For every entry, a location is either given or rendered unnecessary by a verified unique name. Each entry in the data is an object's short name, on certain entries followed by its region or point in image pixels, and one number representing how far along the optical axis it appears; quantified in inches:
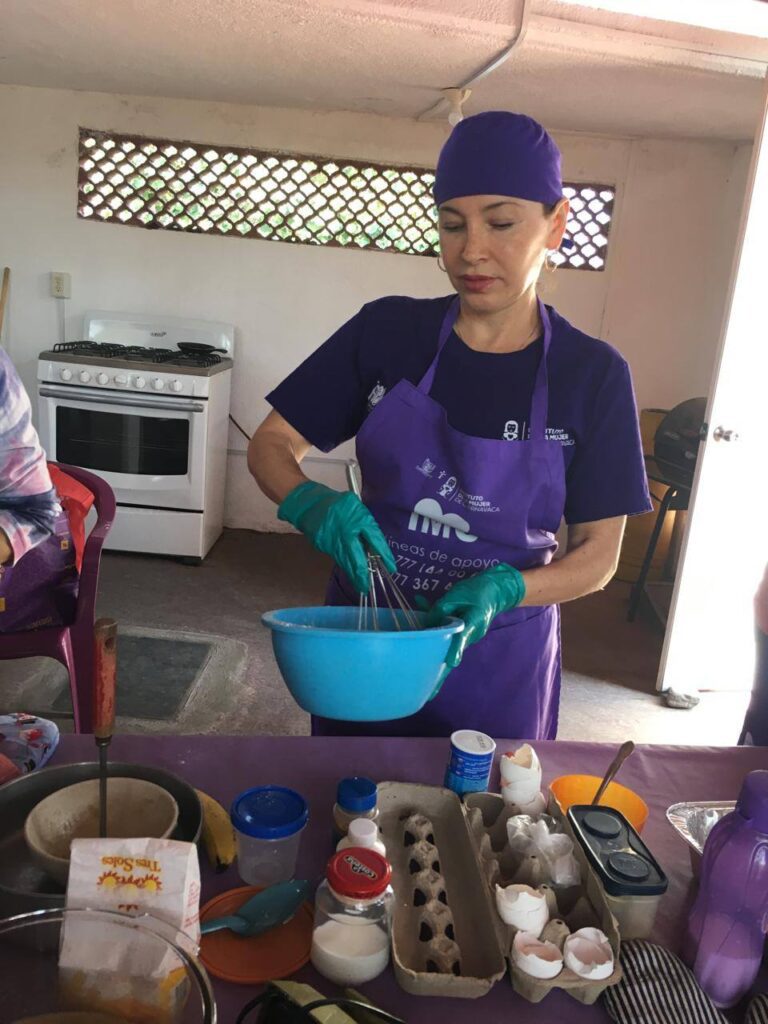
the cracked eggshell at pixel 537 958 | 27.8
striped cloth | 27.4
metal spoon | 37.5
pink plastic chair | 75.4
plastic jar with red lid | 27.9
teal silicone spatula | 29.0
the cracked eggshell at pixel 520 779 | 36.4
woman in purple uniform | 45.3
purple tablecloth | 35.5
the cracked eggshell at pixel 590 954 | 27.9
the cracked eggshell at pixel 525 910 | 29.3
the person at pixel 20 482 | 50.0
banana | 32.6
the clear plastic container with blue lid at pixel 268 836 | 31.7
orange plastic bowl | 38.9
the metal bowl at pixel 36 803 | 29.2
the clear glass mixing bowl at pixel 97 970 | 22.1
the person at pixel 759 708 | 56.3
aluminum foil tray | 36.6
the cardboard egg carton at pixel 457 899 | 27.9
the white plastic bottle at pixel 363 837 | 31.4
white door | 105.0
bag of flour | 22.4
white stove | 142.7
